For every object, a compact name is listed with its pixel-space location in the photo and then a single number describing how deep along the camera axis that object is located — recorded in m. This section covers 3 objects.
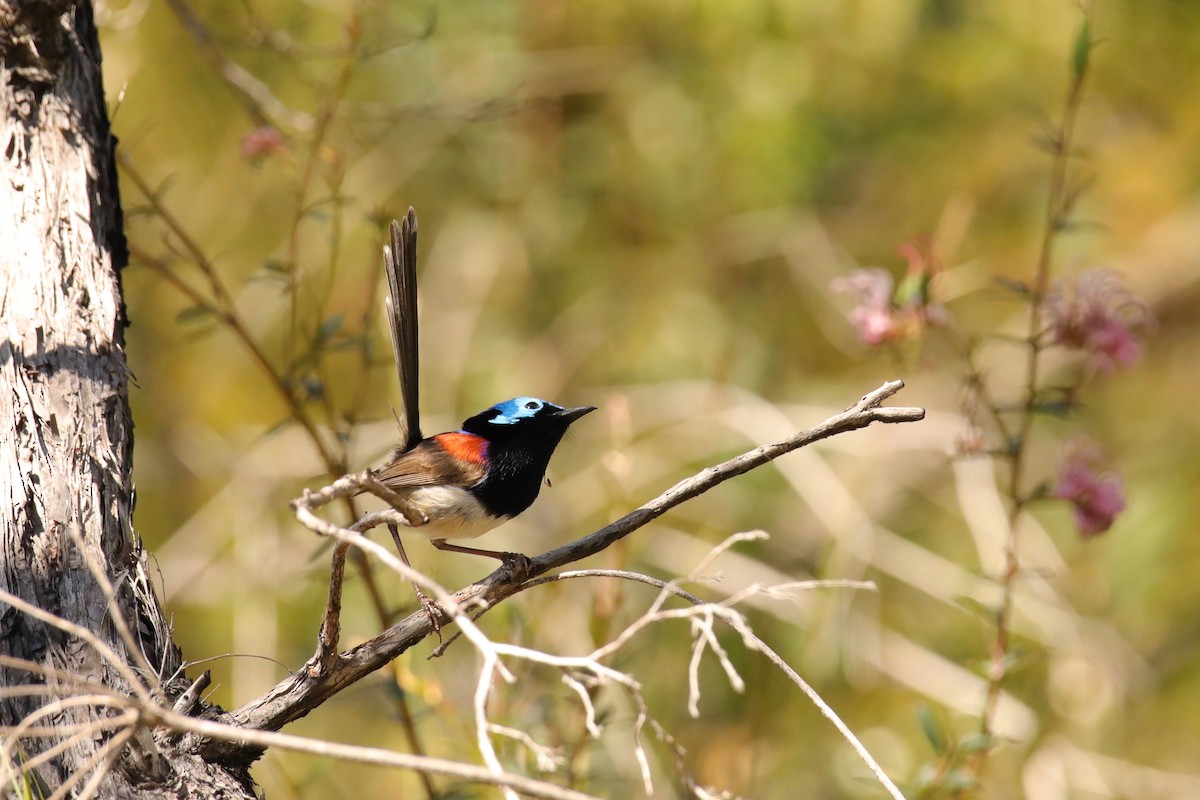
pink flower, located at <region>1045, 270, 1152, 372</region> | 6.06
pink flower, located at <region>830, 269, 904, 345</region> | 6.37
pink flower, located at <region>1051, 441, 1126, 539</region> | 5.95
